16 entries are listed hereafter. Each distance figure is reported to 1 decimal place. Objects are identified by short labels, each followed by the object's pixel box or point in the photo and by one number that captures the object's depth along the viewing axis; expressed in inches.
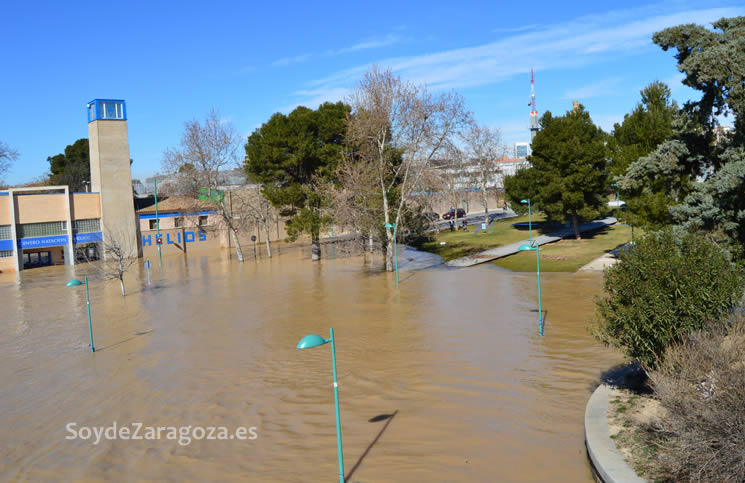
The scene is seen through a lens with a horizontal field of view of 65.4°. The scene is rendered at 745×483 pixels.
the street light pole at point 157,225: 2021.9
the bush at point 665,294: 377.1
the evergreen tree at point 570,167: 1531.7
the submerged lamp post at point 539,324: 681.0
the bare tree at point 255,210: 1951.3
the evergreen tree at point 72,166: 2945.4
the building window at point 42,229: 1833.2
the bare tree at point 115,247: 1507.5
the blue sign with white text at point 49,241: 1803.6
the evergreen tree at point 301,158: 1550.2
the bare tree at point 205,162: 1797.5
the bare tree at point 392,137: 1233.4
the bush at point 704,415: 257.0
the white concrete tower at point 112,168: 1911.9
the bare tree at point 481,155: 2338.3
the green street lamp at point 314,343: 326.0
